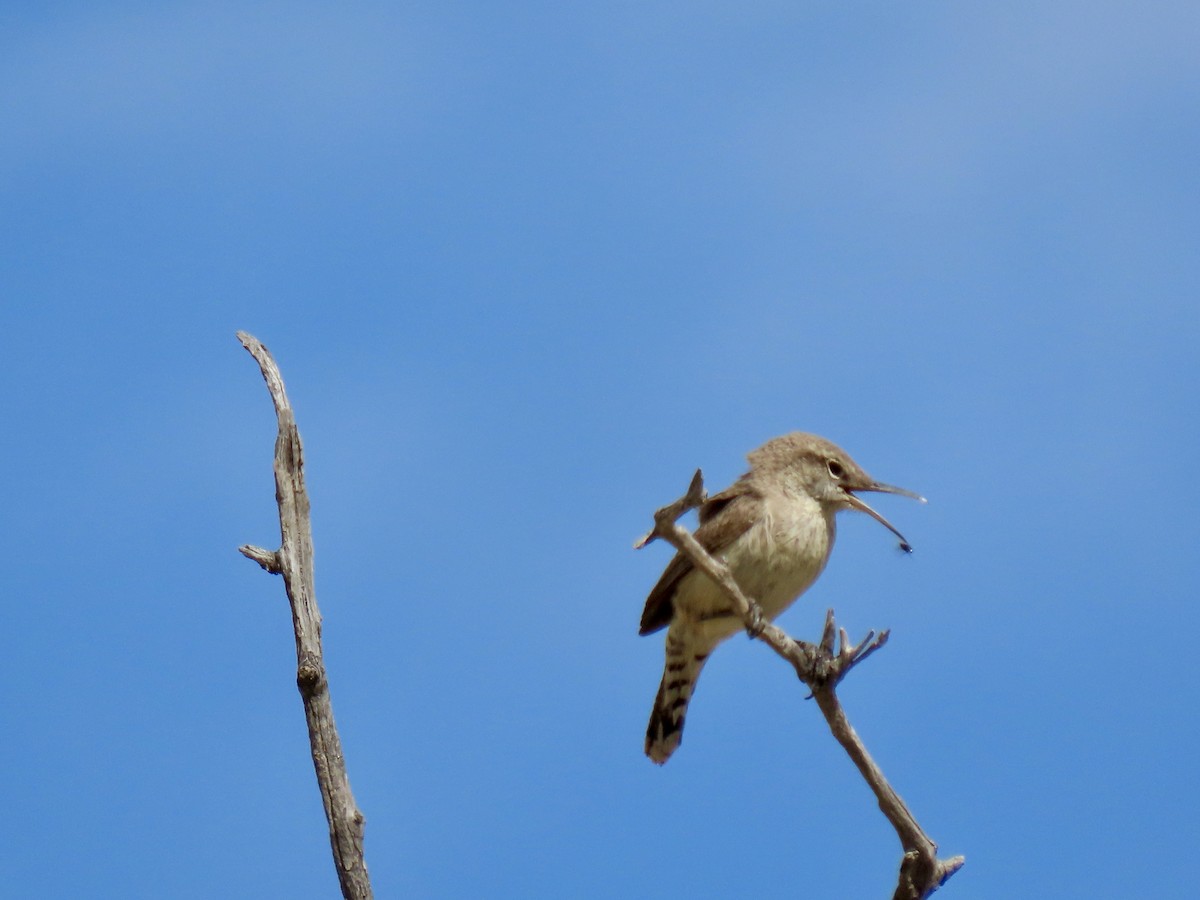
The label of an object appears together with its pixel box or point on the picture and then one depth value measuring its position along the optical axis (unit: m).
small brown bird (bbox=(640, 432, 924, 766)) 13.84
